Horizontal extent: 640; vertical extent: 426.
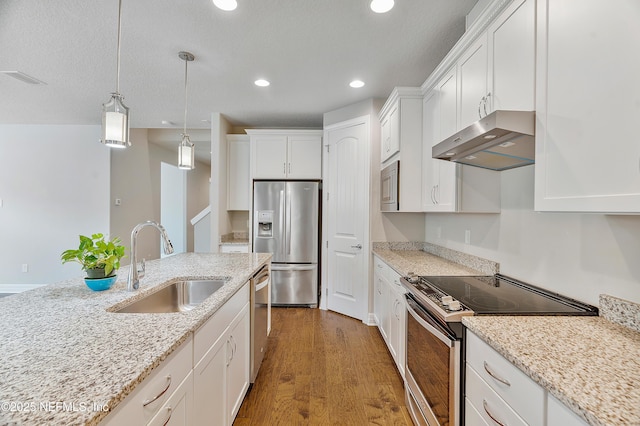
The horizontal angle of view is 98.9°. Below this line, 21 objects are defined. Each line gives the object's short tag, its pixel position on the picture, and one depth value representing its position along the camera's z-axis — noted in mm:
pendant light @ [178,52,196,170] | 2345
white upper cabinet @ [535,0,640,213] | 786
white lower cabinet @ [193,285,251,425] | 1119
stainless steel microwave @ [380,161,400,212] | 2510
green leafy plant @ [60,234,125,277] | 1334
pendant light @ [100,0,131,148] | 1374
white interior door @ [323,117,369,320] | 3246
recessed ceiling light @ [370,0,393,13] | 1755
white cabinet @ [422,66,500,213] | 1832
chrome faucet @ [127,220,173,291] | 1382
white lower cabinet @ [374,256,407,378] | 1960
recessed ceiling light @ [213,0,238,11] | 1763
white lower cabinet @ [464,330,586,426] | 738
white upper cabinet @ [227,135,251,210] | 4070
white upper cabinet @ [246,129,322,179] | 3846
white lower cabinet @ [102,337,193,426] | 669
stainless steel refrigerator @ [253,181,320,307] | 3705
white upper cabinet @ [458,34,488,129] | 1517
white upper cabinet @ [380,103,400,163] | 2557
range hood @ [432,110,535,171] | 1146
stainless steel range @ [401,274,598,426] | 1172
